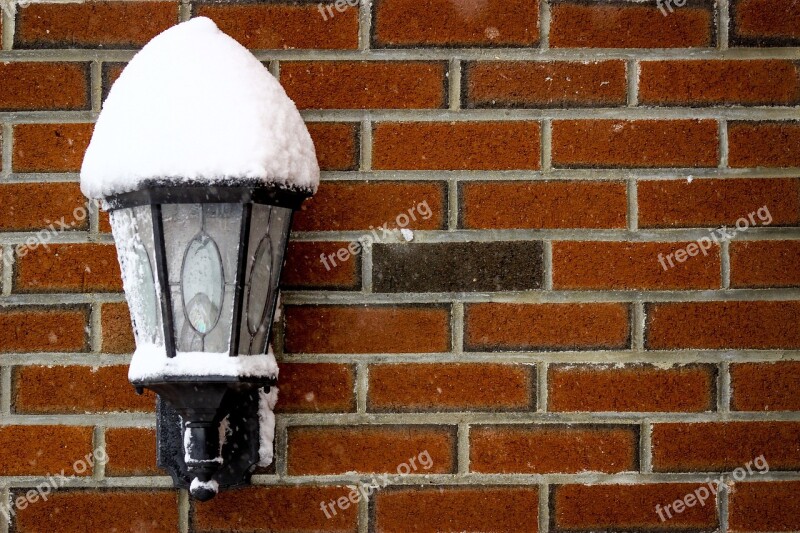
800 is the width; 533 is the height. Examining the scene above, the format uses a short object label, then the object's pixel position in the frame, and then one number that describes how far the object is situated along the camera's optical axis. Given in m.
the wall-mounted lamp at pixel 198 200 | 2.53
